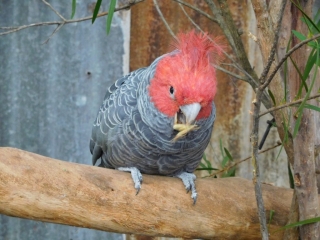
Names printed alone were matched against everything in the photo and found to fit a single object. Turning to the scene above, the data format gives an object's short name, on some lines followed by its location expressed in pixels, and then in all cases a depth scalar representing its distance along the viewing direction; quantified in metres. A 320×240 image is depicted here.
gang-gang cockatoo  1.81
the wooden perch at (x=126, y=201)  1.78
